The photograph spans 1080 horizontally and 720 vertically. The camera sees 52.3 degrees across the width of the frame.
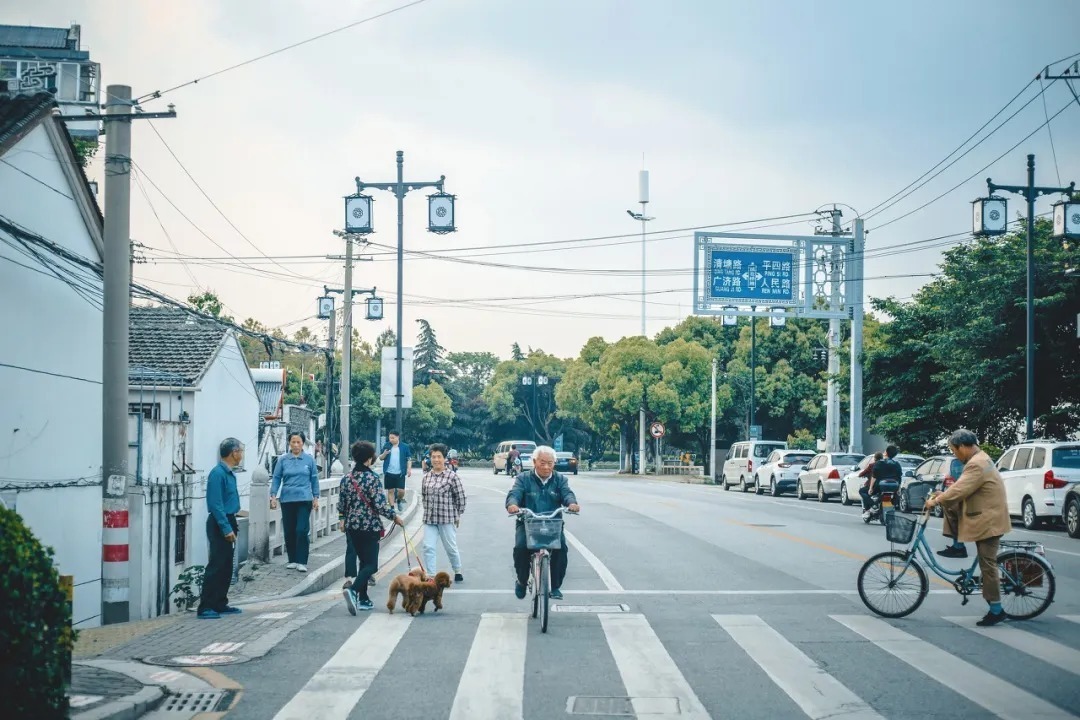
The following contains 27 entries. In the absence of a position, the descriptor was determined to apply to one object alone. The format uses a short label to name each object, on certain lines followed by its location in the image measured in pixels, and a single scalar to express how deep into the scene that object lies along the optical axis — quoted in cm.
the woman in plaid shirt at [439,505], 1254
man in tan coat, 998
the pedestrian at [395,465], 2236
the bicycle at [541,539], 1003
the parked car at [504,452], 5369
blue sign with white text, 3319
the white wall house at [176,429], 1277
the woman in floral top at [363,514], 1130
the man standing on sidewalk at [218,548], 1106
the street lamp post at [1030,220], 2611
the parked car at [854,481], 3141
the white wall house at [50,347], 1264
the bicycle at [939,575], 1025
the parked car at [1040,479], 2150
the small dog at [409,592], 1092
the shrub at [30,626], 528
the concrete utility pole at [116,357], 1120
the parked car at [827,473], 3338
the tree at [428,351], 11756
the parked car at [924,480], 2045
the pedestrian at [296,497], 1466
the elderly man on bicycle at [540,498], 1059
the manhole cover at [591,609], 1128
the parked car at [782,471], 3850
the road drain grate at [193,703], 716
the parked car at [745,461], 4206
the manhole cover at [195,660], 855
